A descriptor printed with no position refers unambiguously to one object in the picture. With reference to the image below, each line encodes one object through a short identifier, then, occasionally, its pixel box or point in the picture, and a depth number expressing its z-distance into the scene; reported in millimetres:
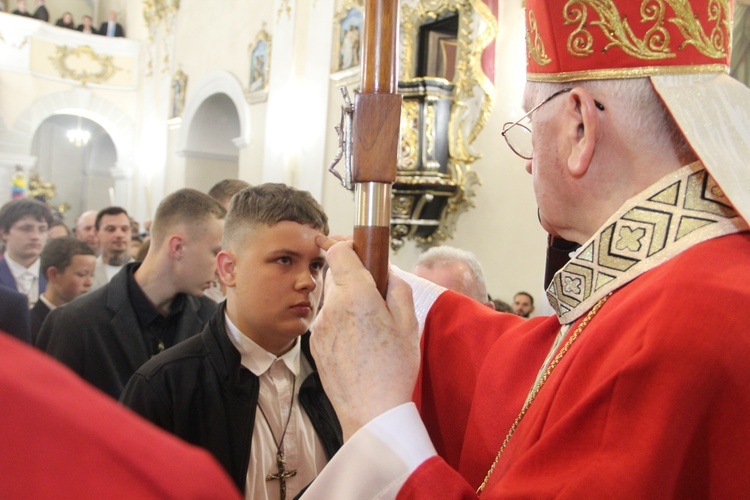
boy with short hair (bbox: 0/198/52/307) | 4812
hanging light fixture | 15141
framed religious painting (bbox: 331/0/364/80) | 7973
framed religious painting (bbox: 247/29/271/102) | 9953
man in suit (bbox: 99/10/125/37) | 15234
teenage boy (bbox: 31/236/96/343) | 3980
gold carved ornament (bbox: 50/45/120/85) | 14594
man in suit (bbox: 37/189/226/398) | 2691
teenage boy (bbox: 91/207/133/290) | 5629
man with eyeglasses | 959
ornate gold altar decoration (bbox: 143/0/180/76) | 13231
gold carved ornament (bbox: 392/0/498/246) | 6102
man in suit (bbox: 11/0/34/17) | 14648
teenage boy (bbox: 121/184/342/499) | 1761
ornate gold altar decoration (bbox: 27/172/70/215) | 15973
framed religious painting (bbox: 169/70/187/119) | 12734
